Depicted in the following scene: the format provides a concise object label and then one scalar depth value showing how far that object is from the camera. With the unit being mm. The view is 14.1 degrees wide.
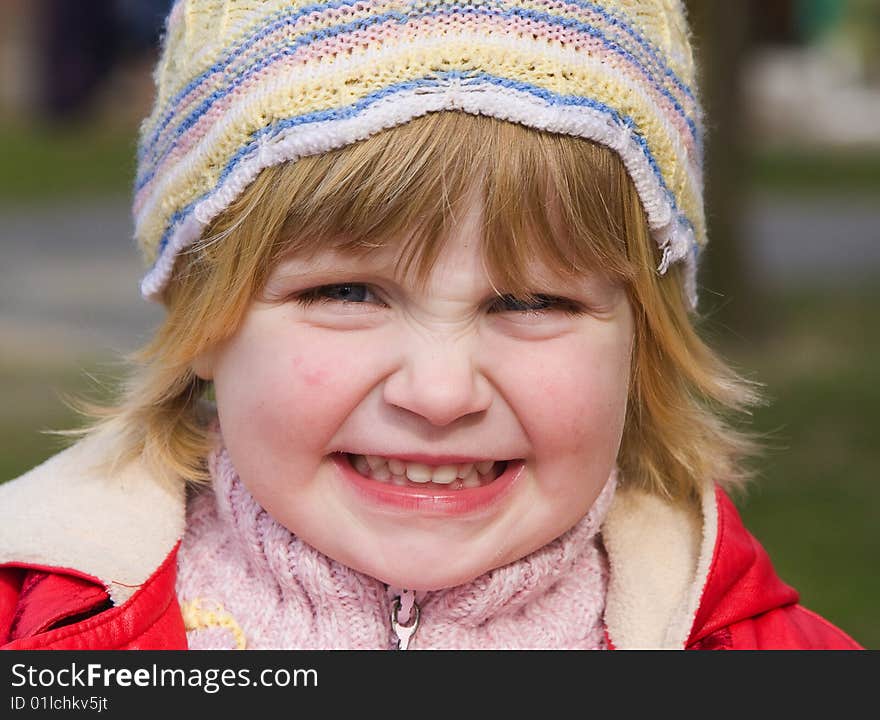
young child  947
